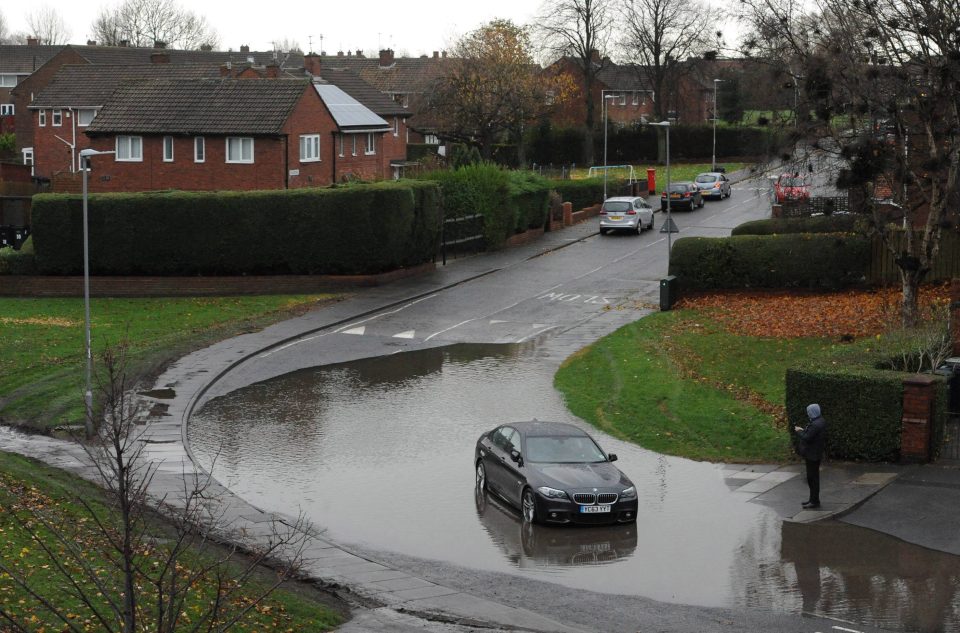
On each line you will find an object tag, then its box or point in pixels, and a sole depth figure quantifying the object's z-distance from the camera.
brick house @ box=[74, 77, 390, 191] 53.91
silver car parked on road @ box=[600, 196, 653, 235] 54.56
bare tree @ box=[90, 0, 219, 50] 143.25
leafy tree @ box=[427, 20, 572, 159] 76.69
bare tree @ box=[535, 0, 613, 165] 87.44
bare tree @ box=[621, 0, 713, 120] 90.12
